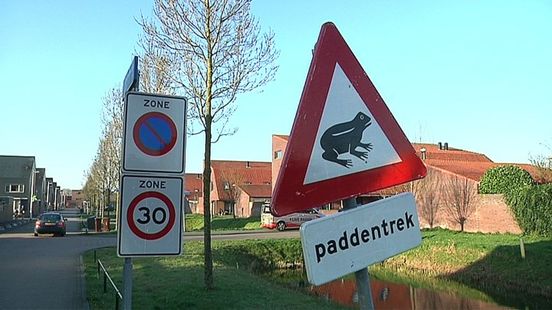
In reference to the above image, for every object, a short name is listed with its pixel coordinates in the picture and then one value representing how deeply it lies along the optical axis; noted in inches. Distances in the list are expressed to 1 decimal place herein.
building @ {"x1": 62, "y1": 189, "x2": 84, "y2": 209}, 6151.6
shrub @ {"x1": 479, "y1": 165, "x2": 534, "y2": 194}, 1034.1
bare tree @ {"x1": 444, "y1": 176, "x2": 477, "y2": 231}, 1125.1
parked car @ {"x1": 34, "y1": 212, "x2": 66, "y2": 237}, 1296.8
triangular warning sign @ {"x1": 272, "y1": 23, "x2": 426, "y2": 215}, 101.3
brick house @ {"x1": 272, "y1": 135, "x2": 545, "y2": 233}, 1014.6
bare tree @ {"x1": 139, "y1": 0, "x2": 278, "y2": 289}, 451.5
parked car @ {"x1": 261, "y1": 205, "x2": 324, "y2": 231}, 1513.7
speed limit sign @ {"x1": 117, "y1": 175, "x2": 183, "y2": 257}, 155.9
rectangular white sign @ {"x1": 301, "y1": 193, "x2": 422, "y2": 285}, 95.7
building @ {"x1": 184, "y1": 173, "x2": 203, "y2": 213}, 2881.4
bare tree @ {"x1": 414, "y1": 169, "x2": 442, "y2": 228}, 1256.8
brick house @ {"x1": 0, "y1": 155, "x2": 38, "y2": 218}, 2859.3
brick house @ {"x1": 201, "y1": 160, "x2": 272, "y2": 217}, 2102.6
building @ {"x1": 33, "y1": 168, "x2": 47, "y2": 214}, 3219.5
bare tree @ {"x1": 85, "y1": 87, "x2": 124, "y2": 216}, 1080.8
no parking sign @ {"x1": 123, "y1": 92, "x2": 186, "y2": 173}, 160.6
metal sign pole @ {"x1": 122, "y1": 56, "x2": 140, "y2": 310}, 154.8
